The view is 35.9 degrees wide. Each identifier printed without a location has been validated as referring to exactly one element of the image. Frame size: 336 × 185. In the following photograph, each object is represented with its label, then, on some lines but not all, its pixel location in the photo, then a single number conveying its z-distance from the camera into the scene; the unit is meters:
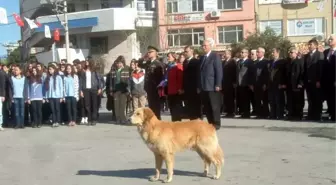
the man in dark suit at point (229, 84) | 15.80
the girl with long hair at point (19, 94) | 15.26
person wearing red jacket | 13.04
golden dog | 7.30
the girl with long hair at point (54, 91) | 15.38
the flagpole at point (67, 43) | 39.25
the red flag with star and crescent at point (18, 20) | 37.19
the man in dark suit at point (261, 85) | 14.84
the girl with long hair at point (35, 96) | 15.34
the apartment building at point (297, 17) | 47.81
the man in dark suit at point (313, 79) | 13.48
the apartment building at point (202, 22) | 49.09
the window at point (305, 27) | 48.00
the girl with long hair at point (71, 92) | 15.45
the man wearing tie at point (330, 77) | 13.28
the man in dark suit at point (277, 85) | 14.45
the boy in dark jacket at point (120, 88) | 15.26
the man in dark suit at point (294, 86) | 13.88
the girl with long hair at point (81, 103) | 15.72
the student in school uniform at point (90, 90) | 15.62
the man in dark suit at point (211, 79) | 10.78
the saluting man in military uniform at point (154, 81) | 13.50
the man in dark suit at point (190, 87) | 12.60
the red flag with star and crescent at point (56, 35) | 42.20
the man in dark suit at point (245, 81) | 15.21
